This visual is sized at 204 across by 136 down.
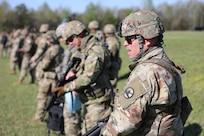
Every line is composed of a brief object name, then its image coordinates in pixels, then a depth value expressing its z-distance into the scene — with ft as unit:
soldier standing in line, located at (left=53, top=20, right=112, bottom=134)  16.26
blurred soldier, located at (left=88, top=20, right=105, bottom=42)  34.25
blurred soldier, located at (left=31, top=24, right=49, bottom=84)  32.68
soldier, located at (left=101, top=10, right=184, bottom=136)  9.18
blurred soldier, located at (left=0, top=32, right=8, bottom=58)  89.35
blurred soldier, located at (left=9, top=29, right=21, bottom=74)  50.97
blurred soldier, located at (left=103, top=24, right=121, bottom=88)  35.78
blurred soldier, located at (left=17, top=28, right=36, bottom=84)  44.65
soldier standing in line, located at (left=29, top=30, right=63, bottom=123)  25.58
